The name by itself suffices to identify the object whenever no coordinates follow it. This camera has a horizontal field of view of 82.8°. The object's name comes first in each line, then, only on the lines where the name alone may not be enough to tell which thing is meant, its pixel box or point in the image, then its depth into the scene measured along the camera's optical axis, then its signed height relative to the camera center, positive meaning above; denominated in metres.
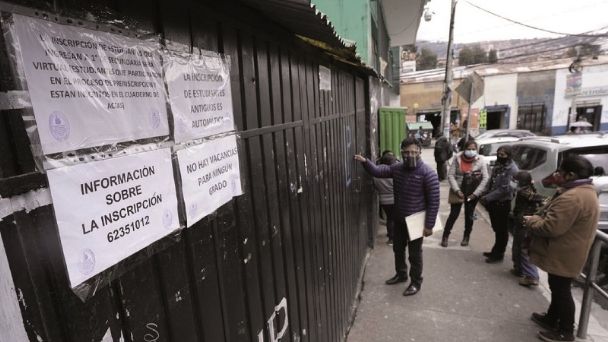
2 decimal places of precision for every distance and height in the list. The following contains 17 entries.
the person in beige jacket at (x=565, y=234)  3.08 -1.33
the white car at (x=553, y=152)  5.63 -1.09
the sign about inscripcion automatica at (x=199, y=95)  1.15 +0.06
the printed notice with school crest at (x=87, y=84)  0.72 +0.08
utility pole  14.47 +0.44
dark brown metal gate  0.72 -0.43
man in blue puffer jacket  4.19 -1.20
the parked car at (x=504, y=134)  17.59 -2.09
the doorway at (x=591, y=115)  24.11 -1.88
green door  7.38 -0.61
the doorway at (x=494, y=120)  26.86 -2.04
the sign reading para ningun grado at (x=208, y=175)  1.19 -0.24
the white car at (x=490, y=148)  11.18 -1.76
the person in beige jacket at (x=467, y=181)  5.48 -1.37
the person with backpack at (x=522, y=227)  4.13 -1.66
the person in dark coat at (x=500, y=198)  4.93 -1.49
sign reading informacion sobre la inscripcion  0.77 -0.23
